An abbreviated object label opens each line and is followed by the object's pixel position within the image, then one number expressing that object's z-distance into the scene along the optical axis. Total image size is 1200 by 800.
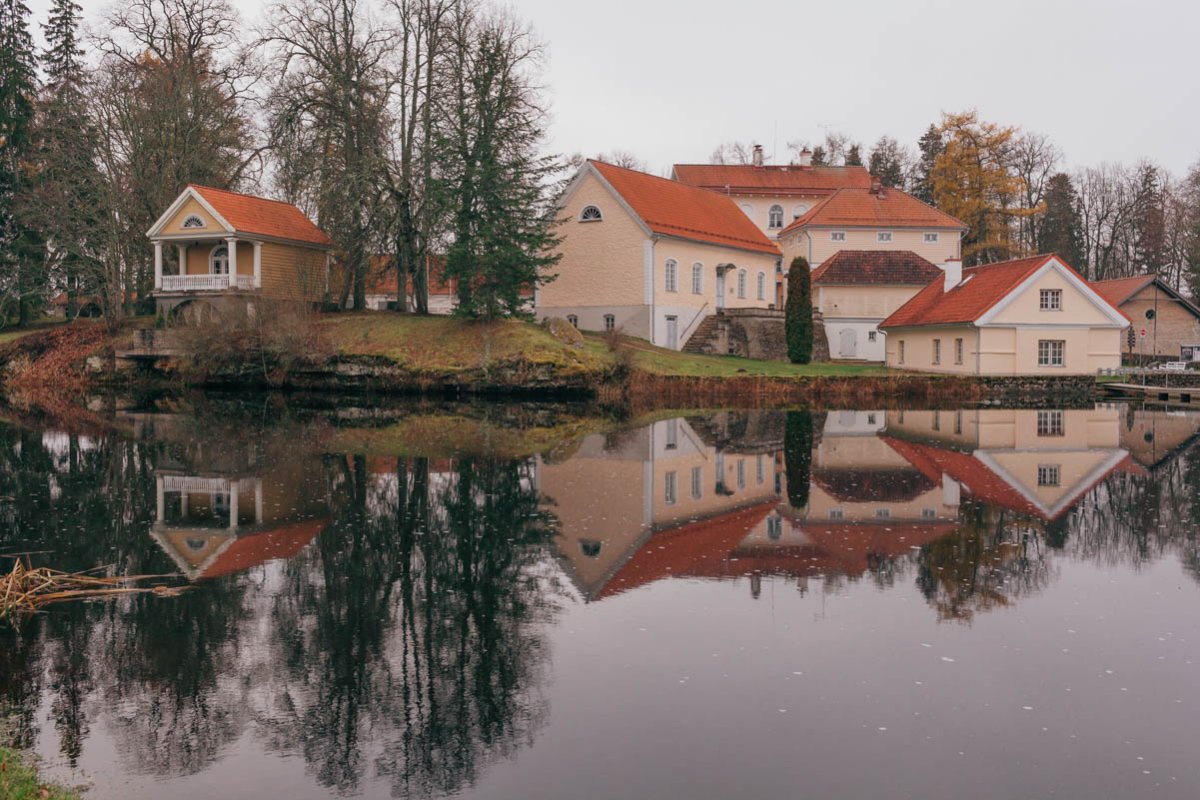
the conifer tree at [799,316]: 41.62
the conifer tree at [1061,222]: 68.44
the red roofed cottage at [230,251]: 40.41
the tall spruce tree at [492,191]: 36.38
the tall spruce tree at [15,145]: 44.97
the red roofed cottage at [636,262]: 42.31
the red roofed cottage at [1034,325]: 38.88
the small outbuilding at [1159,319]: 50.50
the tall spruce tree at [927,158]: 72.56
